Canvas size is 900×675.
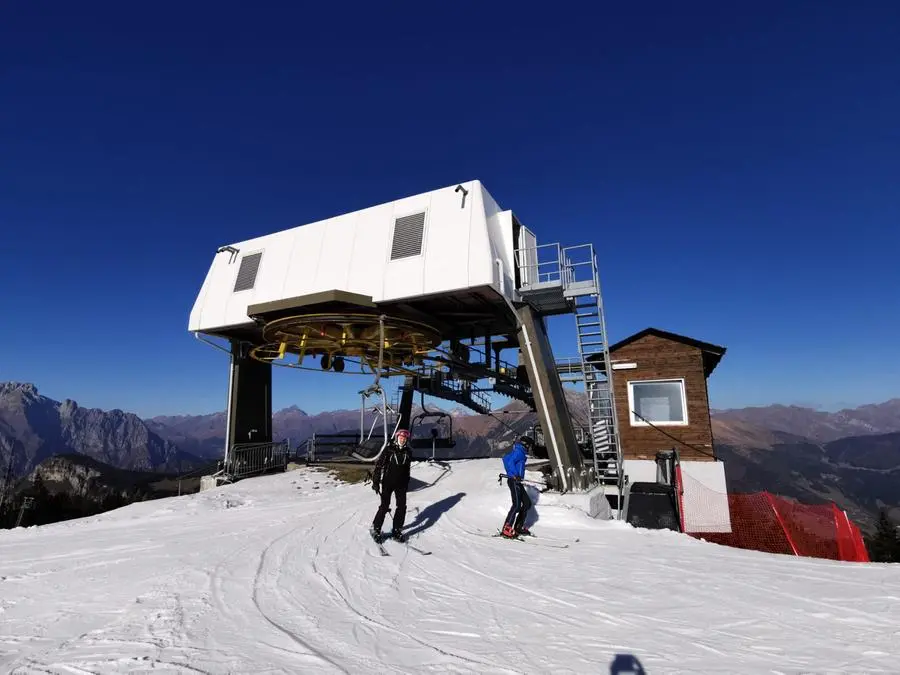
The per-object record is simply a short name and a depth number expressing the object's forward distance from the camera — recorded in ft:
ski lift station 45.85
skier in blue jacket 28.78
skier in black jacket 25.34
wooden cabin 56.29
